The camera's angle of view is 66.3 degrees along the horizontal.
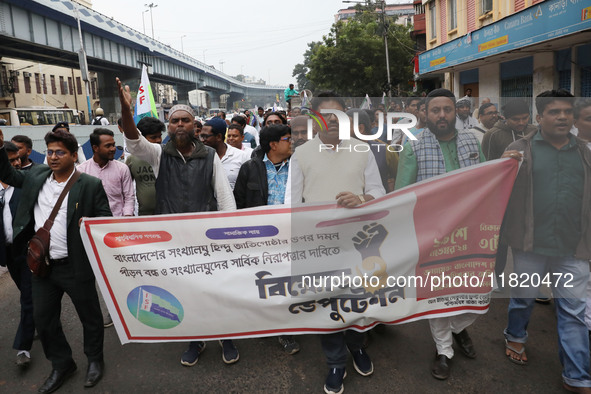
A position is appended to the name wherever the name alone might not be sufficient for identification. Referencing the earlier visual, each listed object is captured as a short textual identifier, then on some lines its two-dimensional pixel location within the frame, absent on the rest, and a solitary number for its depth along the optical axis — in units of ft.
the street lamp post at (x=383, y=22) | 98.48
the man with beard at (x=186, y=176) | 11.60
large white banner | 10.09
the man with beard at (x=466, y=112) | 15.24
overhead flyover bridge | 73.46
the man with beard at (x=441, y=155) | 10.62
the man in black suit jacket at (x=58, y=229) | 10.56
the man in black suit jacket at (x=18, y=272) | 12.03
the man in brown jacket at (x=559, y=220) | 9.54
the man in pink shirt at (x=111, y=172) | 13.51
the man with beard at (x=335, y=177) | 10.47
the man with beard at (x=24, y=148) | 13.58
